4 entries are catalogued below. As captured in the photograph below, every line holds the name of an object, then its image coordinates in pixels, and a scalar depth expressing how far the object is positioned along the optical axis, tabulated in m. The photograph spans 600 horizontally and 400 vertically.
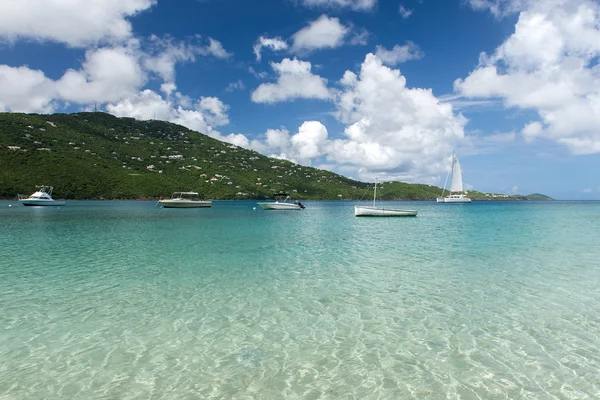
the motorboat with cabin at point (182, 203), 108.62
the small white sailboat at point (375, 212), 74.88
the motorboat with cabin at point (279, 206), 104.52
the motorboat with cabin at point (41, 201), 104.81
